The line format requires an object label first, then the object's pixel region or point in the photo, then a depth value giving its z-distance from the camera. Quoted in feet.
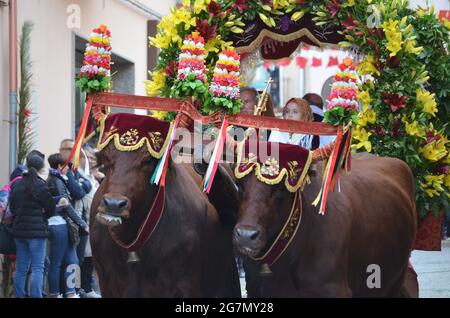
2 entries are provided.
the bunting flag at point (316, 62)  91.20
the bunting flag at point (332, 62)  82.89
